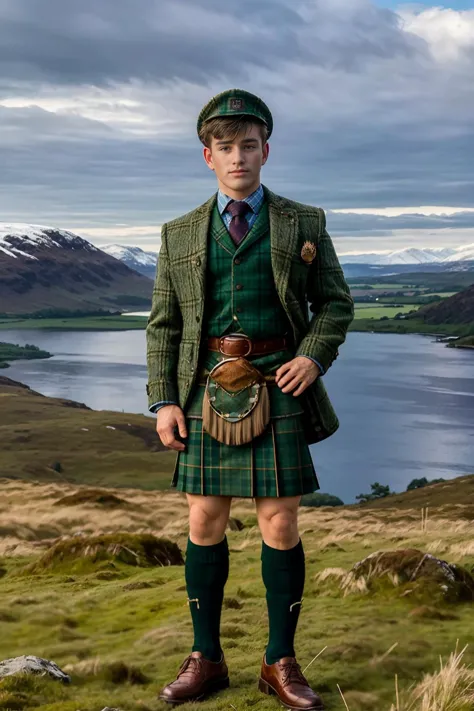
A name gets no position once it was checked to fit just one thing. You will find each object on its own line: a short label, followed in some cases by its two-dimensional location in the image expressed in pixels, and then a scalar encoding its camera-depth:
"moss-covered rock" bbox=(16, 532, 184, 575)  9.45
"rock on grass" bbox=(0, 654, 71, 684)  4.94
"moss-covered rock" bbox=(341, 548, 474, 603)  6.36
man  4.59
